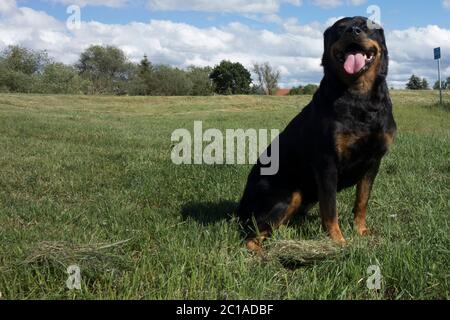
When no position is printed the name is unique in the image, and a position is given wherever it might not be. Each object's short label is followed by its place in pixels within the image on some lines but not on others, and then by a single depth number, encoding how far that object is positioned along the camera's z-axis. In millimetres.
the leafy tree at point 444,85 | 57531
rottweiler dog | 3877
